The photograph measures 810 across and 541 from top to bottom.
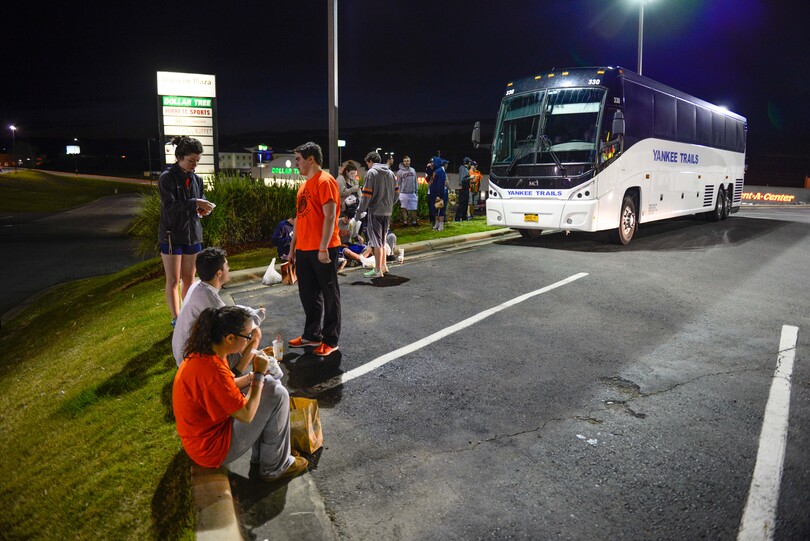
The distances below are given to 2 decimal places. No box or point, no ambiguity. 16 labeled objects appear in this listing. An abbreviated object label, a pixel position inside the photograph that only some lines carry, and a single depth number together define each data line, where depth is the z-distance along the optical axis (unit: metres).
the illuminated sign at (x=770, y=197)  32.66
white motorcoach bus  11.45
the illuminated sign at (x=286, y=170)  90.11
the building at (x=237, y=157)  119.28
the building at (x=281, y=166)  90.62
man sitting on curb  3.89
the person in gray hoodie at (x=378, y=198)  8.52
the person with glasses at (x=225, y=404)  3.06
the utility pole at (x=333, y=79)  12.46
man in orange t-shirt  5.07
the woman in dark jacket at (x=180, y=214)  5.48
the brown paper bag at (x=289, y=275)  5.88
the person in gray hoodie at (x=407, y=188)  14.54
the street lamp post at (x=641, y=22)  22.44
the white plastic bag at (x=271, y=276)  8.13
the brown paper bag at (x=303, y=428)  3.59
